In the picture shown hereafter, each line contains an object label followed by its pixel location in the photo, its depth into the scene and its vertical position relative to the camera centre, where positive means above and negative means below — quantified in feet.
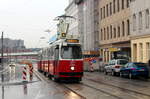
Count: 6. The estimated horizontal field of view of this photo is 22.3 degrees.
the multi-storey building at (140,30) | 143.02 +12.33
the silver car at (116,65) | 136.15 -1.41
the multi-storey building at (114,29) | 175.83 +16.81
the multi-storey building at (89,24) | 248.11 +26.90
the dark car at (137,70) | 114.32 -2.63
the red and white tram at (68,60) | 89.86 +0.36
